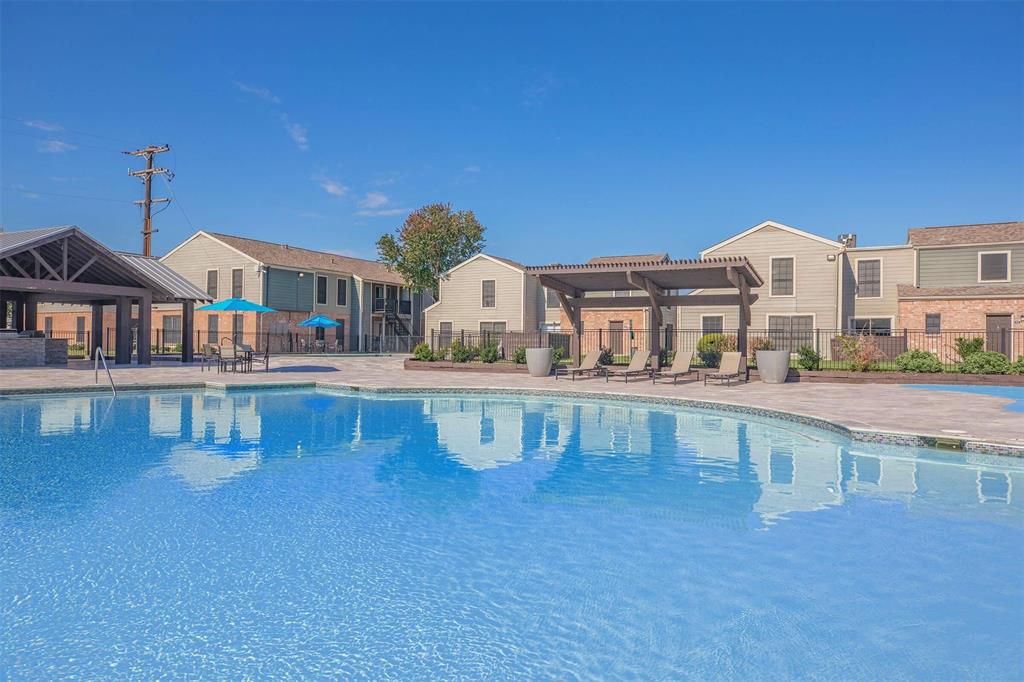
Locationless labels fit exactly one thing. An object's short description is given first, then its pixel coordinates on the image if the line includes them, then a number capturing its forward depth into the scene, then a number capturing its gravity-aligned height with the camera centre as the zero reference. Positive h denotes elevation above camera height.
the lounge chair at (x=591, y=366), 19.15 -0.62
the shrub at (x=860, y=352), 17.86 -0.17
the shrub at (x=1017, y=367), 17.14 -0.56
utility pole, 35.31 +9.16
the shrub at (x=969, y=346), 19.05 +0.02
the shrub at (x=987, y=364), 17.30 -0.48
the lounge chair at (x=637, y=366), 18.53 -0.60
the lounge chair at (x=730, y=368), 17.39 -0.62
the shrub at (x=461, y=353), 22.41 -0.26
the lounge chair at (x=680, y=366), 17.44 -0.56
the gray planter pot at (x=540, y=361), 19.94 -0.48
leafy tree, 42.88 +6.97
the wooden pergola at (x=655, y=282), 17.39 +2.04
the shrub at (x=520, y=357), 21.75 -0.38
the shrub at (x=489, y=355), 22.02 -0.32
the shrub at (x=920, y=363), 17.89 -0.47
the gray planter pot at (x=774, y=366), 17.44 -0.55
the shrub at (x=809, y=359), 18.62 -0.38
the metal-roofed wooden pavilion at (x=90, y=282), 20.28 +2.29
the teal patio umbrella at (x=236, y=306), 21.80 +1.42
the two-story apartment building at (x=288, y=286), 36.75 +3.78
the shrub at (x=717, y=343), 23.77 +0.12
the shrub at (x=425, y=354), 23.11 -0.30
